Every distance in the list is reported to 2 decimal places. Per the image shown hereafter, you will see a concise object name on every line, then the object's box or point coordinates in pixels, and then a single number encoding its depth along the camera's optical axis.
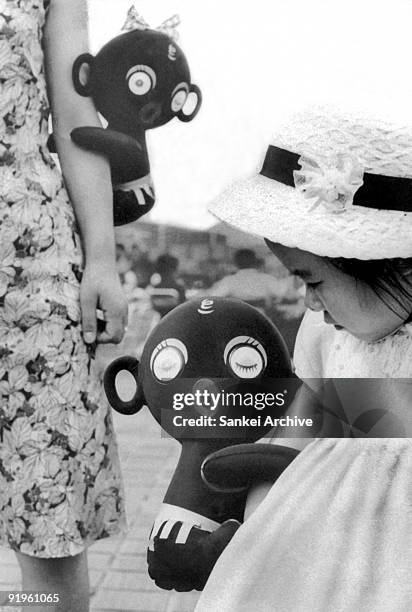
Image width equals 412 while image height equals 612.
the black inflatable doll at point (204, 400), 2.11
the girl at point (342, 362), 2.05
